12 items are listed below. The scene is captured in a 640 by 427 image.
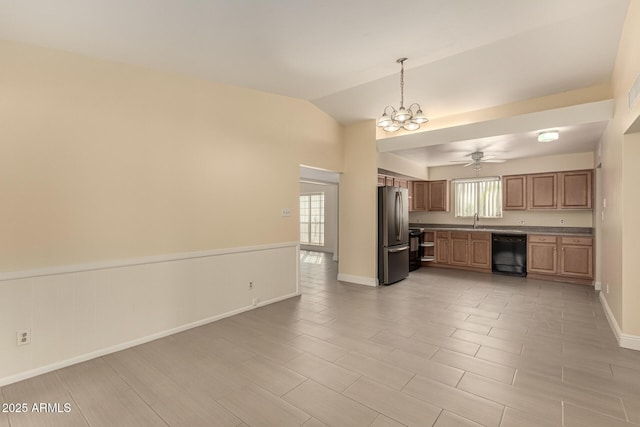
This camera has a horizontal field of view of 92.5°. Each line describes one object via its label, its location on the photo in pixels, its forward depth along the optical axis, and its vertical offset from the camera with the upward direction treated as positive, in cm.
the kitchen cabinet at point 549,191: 579 +54
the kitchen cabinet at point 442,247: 714 -71
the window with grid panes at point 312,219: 1027 -11
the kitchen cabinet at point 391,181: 597 +76
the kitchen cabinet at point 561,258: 553 -77
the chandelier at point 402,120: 342 +110
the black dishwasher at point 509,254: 623 -77
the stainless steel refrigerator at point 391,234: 551 -33
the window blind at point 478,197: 709 +48
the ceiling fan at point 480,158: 559 +111
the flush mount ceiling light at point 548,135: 424 +114
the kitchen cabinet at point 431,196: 764 +53
